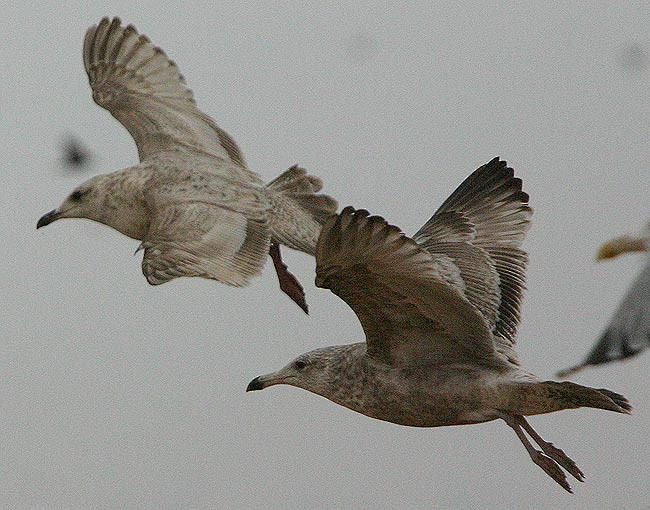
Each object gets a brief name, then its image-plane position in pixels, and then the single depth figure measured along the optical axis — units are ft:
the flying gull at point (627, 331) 32.17
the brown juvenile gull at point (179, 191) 45.06
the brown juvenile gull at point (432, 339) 36.35
